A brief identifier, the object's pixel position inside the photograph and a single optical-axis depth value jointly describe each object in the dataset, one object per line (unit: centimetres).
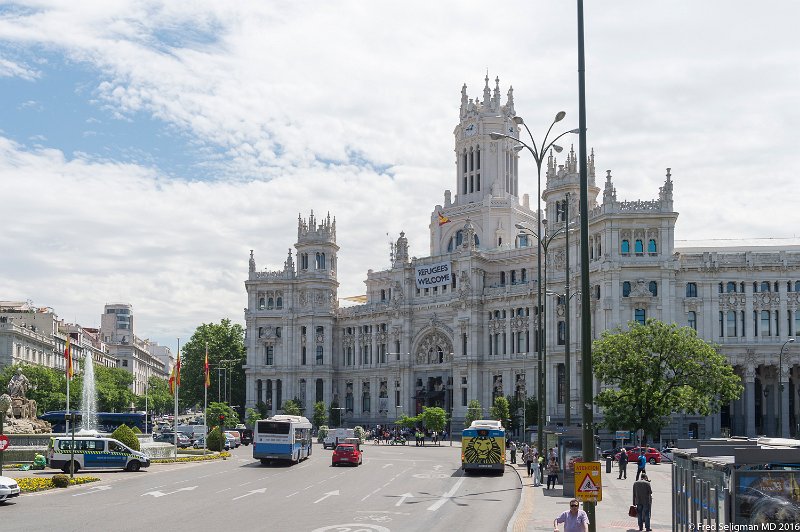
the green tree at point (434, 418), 9925
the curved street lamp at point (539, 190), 3631
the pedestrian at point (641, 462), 3918
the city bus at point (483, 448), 5222
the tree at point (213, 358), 14162
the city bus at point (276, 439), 5819
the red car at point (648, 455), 6462
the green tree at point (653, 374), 6469
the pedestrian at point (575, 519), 1913
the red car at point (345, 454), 5791
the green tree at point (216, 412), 9750
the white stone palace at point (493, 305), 9112
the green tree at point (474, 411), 10134
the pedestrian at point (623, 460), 4978
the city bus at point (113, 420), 8134
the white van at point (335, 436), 8731
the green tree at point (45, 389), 10931
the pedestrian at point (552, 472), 4189
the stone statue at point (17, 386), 6438
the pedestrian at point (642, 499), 2678
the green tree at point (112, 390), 12500
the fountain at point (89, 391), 11165
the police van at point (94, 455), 4893
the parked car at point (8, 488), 3356
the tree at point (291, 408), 12088
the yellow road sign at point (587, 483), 1894
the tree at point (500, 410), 9681
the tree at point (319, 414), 12350
